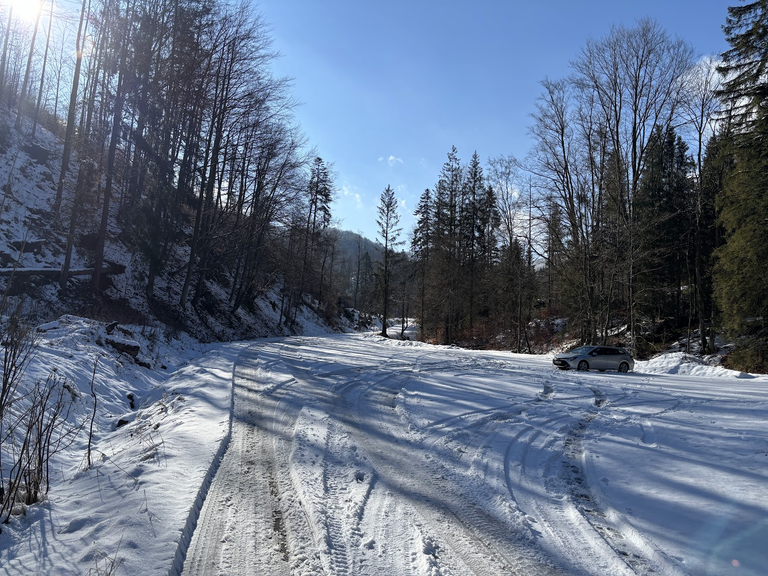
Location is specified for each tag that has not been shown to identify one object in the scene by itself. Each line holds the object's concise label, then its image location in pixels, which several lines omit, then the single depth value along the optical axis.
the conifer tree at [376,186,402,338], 39.25
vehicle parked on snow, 17.95
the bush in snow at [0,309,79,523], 3.72
